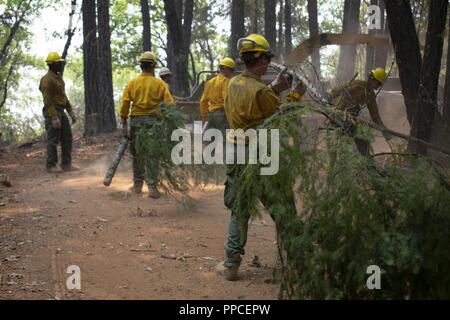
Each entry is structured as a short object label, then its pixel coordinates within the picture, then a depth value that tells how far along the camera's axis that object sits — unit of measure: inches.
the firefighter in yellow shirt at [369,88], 336.5
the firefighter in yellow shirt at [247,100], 196.9
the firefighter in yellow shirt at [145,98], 343.0
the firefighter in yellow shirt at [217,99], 392.2
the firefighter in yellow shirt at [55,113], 434.0
